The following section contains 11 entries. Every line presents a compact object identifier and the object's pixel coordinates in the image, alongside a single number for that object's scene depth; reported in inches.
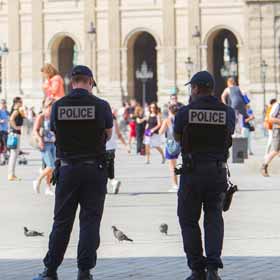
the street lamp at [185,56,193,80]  2792.8
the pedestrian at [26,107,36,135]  2630.4
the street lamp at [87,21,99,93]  2814.5
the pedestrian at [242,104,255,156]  1481.3
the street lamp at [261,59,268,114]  2839.6
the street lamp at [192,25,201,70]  2989.7
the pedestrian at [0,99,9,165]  1445.6
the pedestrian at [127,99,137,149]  1908.0
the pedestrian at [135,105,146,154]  1684.1
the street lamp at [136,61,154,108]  3029.0
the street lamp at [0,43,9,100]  3020.4
